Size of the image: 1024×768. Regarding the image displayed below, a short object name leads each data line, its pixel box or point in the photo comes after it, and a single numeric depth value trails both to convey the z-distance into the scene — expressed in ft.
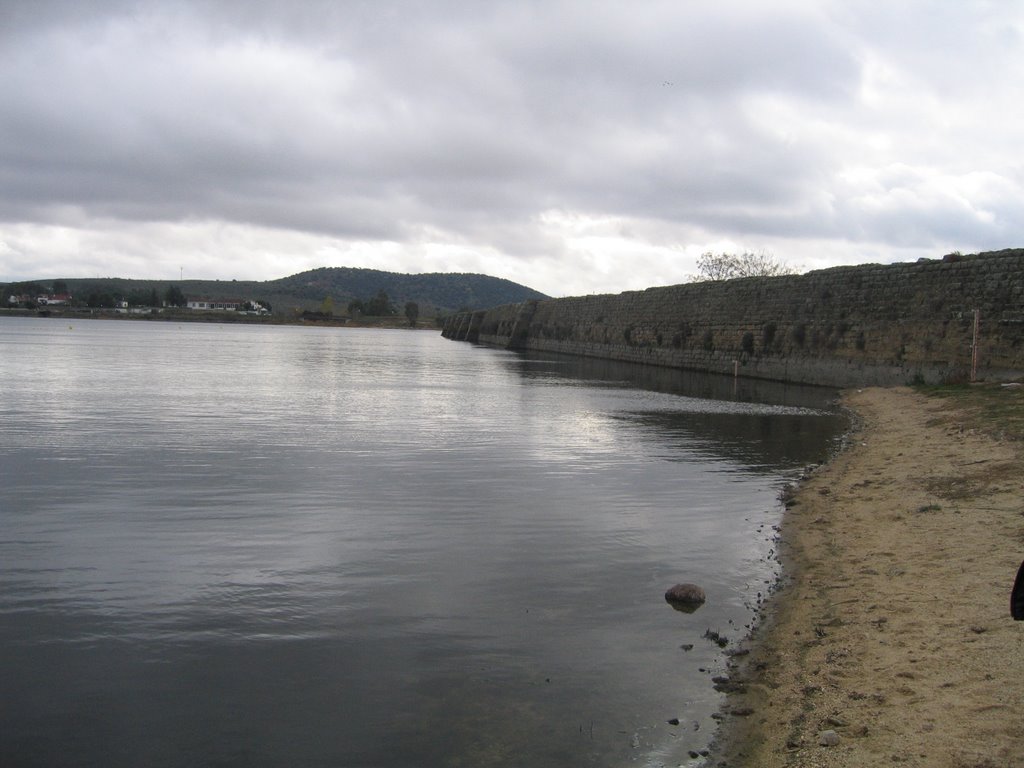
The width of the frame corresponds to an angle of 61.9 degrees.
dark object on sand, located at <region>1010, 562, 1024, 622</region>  10.21
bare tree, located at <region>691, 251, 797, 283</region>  230.11
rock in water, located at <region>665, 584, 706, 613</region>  22.00
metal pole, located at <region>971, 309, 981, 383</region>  66.95
